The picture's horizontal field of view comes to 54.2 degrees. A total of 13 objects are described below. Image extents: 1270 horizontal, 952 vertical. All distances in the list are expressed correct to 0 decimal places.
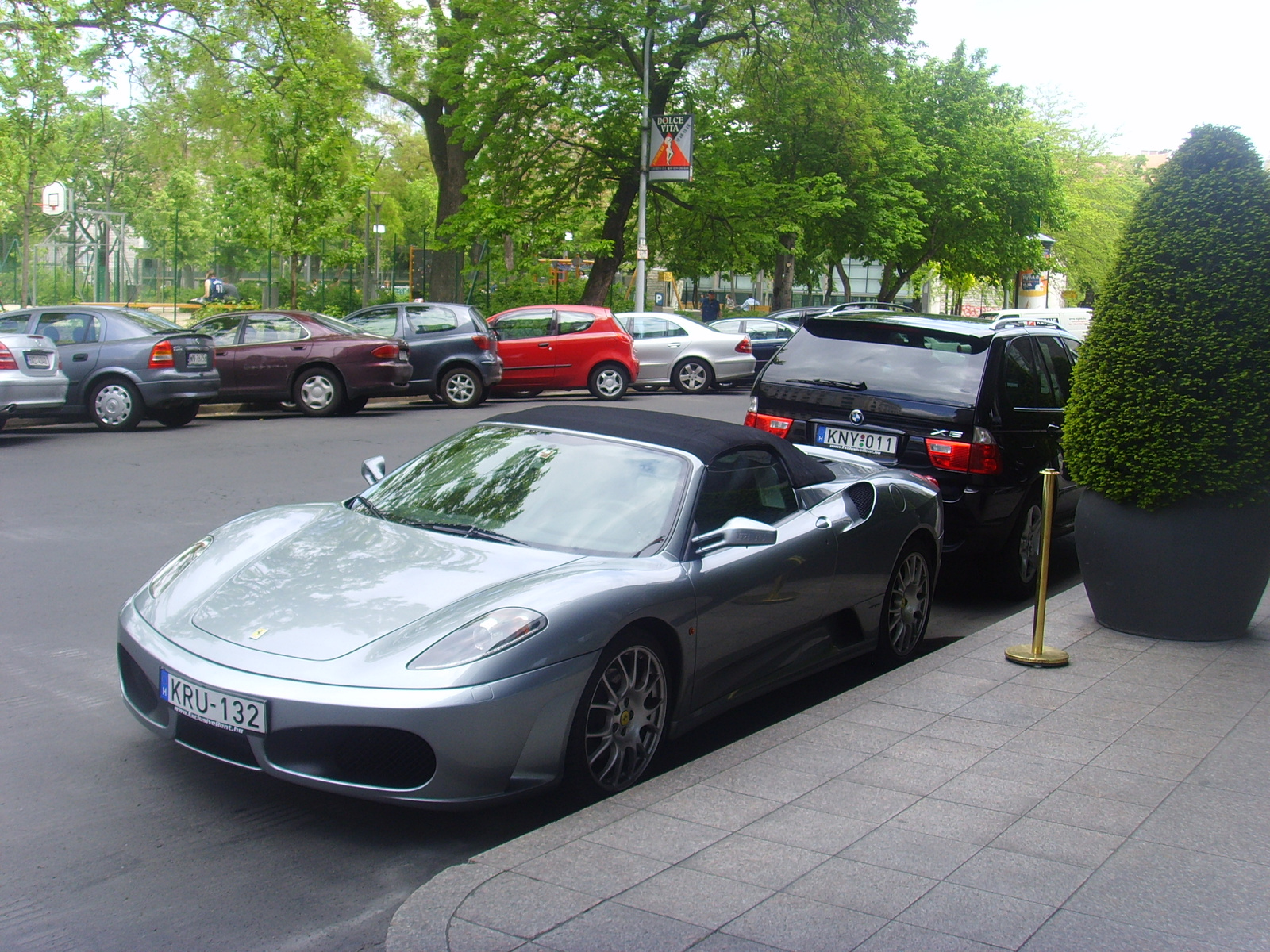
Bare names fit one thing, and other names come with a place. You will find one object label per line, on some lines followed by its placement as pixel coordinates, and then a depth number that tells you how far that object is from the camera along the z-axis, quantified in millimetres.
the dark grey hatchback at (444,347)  19219
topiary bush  6105
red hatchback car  21000
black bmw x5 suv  7480
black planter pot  6242
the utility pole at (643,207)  26312
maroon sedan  17109
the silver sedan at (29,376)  13711
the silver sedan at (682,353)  23797
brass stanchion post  5855
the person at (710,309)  47094
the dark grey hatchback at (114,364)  14977
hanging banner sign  26188
